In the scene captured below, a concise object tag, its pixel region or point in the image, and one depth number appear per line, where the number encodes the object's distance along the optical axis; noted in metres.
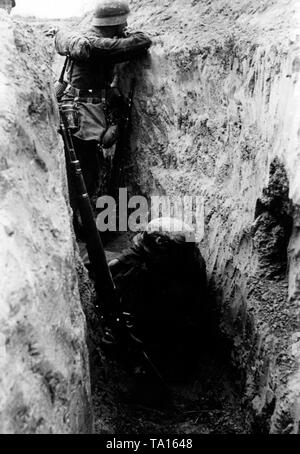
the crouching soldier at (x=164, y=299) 4.70
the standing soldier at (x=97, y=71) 6.12
